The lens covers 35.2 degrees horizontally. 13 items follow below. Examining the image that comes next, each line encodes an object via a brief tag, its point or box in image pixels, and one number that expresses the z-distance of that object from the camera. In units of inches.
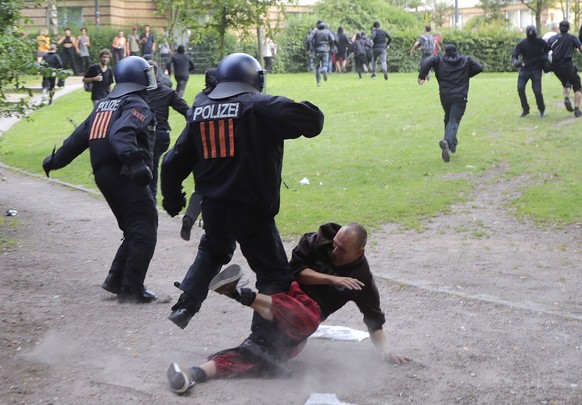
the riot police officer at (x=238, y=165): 215.3
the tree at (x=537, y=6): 1813.5
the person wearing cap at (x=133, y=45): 1315.2
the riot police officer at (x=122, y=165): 273.3
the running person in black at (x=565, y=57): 717.3
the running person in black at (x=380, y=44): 1145.4
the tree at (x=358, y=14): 1833.2
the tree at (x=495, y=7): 2154.3
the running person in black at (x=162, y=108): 395.4
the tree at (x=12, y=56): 372.8
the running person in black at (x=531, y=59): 708.7
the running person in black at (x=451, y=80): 567.2
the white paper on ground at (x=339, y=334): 250.2
